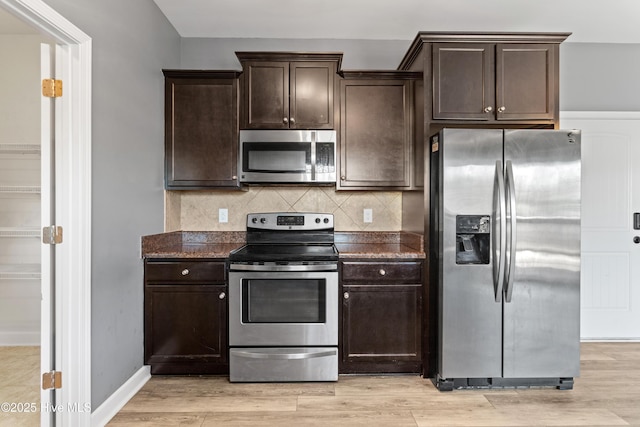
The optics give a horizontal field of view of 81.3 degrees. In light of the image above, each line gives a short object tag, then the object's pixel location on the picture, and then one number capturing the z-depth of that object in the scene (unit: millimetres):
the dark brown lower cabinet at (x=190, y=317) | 2627
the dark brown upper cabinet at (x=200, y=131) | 2959
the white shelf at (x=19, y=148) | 3271
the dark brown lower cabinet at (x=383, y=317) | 2631
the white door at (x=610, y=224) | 3393
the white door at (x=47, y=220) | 1841
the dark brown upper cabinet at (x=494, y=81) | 2646
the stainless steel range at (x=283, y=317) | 2559
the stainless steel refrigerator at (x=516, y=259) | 2447
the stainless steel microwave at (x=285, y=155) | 2932
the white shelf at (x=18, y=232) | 3303
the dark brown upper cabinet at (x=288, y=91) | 2928
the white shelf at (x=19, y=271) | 3289
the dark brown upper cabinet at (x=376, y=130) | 2955
